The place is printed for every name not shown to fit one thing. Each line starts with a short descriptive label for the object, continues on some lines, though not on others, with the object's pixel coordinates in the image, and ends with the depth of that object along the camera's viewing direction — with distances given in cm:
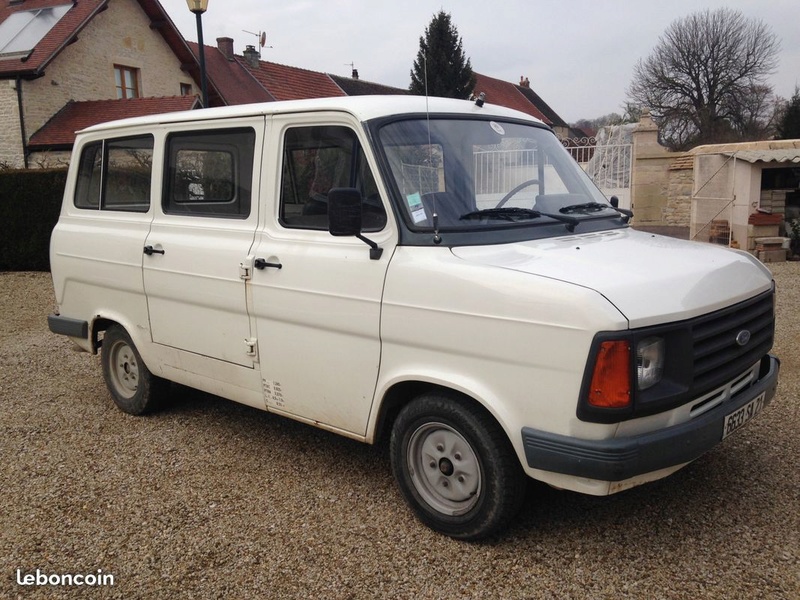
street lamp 1108
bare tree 3706
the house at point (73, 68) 1862
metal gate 1781
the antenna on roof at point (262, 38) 2925
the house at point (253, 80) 2567
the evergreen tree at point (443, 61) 2916
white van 292
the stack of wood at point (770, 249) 1321
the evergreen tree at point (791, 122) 2536
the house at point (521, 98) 4903
